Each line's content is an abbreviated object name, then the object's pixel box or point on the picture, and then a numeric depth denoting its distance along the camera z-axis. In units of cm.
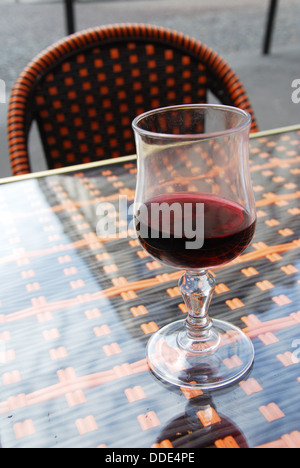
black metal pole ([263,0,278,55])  317
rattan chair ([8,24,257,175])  90
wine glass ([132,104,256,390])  35
